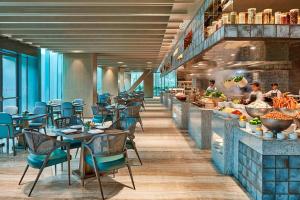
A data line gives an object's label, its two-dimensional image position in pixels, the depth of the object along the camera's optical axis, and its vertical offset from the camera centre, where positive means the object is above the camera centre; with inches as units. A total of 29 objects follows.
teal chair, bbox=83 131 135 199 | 158.9 -29.1
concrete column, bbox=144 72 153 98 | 1270.5 +15.6
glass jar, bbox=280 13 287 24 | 187.2 +39.3
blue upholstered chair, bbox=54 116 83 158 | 225.4 -22.6
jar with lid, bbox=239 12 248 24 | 186.4 +40.5
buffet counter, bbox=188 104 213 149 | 269.8 -31.3
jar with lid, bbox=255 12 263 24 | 186.4 +39.9
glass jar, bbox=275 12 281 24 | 187.2 +40.6
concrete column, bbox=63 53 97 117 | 516.7 +20.2
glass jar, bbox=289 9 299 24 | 186.2 +40.9
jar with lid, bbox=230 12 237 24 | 187.6 +40.2
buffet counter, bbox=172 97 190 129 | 393.7 -29.5
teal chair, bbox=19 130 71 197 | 163.6 -28.7
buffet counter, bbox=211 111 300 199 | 139.7 -34.3
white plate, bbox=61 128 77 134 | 186.5 -23.4
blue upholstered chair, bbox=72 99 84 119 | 434.8 -22.1
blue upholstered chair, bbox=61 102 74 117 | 382.6 -22.9
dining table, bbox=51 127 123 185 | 177.0 -27.2
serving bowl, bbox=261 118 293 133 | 138.8 -14.6
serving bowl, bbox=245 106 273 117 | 169.5 -11.2
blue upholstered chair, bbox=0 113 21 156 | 246.8 -28.1
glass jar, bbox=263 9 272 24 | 187.3 +41.2
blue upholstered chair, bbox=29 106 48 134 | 296.2 -30.4
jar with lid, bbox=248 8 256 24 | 186.2 +41.5
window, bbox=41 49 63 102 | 545.0 +25.3
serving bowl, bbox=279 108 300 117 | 161.2 -10.8
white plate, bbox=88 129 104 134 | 185.6 -23.6
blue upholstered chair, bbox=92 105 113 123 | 350.3 -26.4
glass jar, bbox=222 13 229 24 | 189.5 +40.5
